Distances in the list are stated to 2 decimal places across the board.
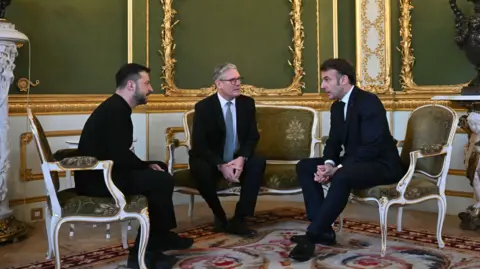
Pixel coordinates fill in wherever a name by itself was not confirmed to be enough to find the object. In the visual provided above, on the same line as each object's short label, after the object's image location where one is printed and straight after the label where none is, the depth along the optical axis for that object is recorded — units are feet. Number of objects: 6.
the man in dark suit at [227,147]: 12.09
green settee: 13.94
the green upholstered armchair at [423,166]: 10.44
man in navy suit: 10.25
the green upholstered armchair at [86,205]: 9.05
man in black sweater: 9.39
